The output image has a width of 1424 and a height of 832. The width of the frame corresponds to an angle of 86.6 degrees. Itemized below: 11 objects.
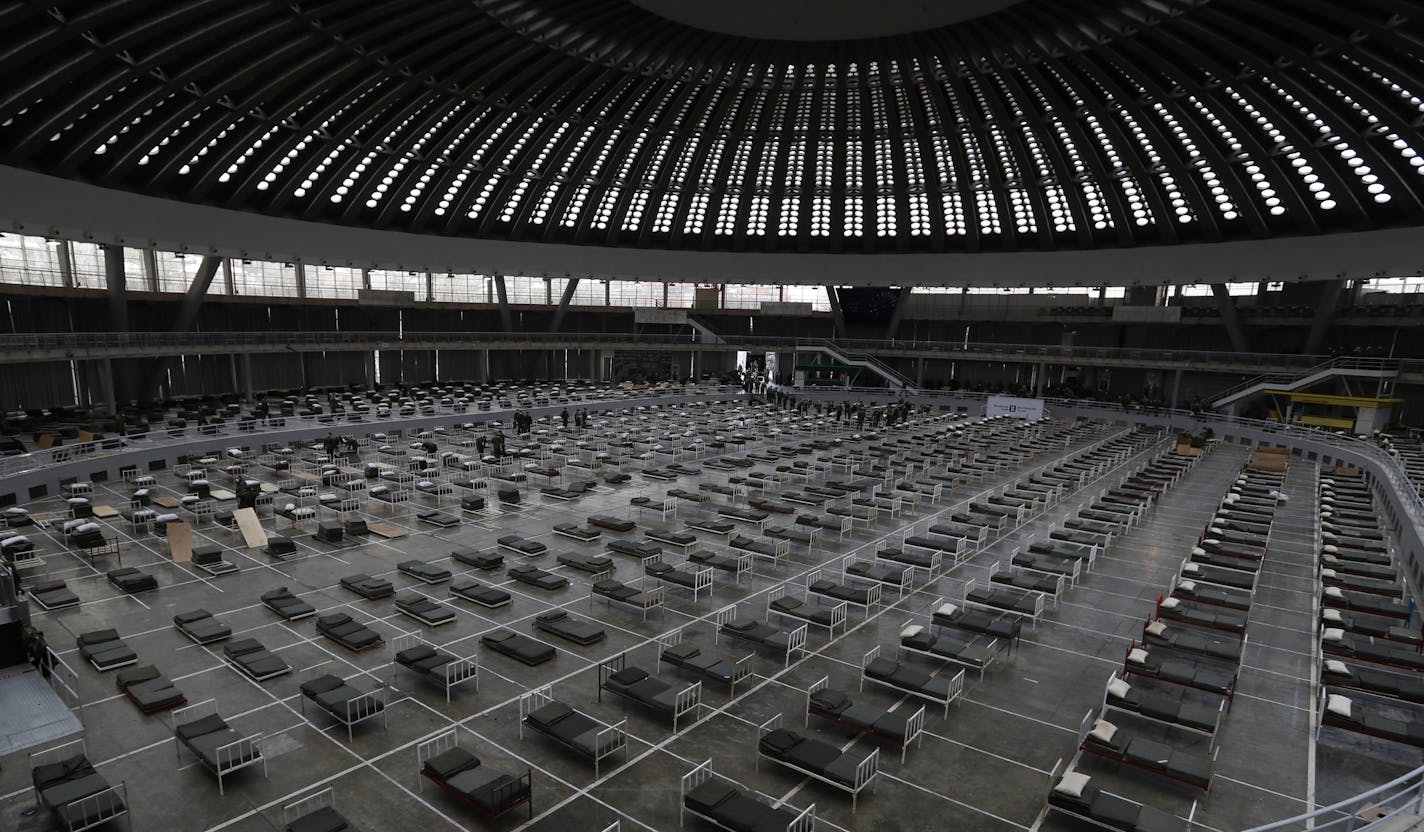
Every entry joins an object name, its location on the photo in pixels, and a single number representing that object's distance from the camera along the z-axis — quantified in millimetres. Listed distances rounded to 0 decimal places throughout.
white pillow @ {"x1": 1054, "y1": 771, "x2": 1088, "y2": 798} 9742
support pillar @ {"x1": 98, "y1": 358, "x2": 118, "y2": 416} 37969
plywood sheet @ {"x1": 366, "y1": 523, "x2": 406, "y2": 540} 21859
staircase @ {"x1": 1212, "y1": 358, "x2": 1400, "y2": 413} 44666
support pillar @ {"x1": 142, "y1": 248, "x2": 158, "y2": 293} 47438
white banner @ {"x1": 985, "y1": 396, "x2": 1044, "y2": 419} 48750
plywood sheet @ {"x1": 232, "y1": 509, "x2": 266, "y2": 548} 20516
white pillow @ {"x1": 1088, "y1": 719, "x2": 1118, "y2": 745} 11109
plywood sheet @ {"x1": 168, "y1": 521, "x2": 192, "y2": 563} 19203
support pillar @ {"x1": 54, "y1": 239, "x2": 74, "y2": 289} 42750
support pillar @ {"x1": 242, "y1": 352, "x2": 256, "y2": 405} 47344
